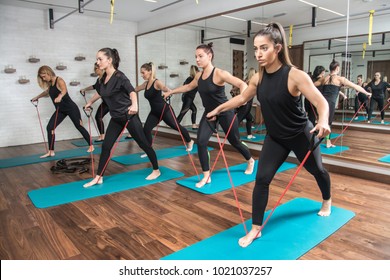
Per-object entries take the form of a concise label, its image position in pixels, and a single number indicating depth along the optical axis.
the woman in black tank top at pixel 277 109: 1.83
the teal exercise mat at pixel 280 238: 1.94
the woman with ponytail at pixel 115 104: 3.15
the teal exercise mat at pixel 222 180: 3.27
